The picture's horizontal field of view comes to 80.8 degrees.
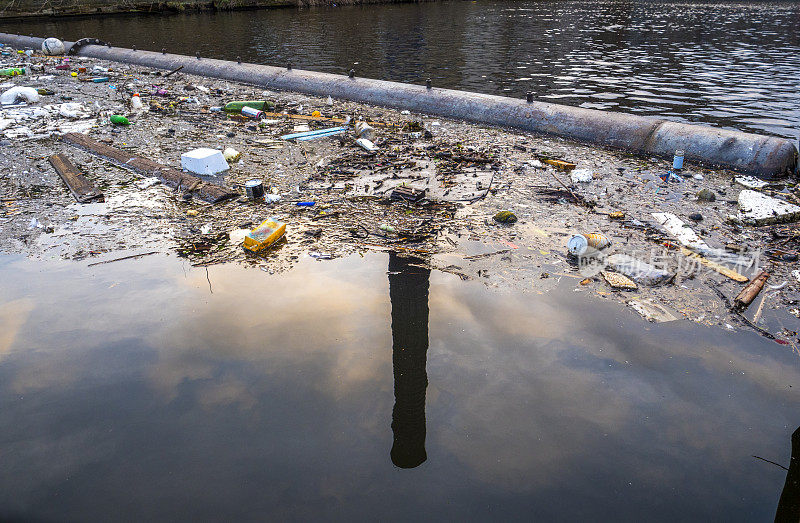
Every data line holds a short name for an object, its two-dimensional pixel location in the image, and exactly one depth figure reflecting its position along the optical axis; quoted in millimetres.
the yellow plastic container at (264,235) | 4207
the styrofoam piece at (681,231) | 4168
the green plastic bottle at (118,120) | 7879
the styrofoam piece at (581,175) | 5578
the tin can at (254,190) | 5130
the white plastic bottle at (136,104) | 9016
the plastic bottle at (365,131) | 7012
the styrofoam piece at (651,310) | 3312
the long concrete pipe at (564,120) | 5762
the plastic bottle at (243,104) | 8875
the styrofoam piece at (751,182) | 5377
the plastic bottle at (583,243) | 3967
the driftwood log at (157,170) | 5230
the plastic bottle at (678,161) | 5782
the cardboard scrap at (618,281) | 3639
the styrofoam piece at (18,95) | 8891
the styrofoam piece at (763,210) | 4582
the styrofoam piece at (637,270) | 3711
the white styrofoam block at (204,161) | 5754
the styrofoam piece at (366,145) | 6608
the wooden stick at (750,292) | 3400
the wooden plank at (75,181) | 5223
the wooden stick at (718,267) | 3729
